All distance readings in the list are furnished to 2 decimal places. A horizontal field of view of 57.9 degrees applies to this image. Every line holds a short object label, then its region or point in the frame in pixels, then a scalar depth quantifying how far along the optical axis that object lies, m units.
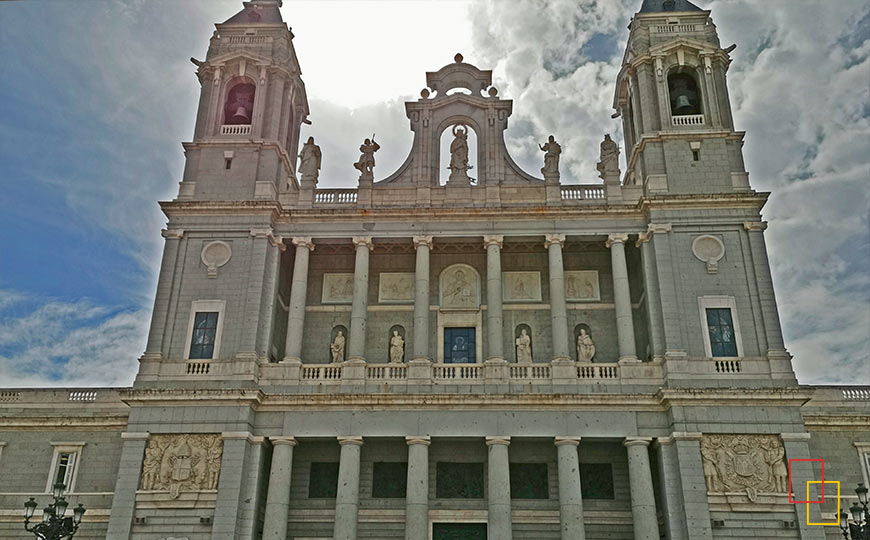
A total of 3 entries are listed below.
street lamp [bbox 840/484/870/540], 21.06
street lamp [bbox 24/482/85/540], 20.73
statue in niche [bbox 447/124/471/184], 32.31
